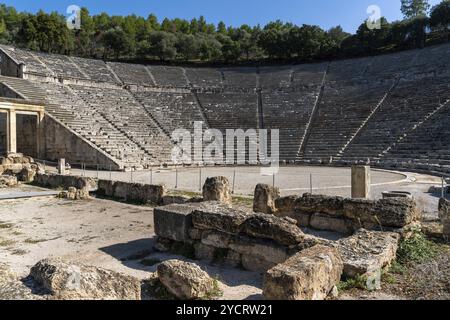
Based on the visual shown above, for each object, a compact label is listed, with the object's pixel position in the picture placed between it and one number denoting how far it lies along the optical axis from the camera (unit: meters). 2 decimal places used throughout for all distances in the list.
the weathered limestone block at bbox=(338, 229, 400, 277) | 4.80
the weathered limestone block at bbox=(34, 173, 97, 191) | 14.78
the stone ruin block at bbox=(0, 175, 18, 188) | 16.39
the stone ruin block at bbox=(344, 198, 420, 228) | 6.49
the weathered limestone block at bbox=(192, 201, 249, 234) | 6.16
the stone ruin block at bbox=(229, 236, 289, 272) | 5.61
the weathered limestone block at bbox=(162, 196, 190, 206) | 10.63
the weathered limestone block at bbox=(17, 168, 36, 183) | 18.22
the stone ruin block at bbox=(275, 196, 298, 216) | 8.47
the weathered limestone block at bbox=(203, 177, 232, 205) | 9.84
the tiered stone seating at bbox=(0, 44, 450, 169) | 27.36
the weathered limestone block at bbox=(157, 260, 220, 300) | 4.50
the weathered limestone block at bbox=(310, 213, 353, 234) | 7.50
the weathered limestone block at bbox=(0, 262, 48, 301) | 3.51
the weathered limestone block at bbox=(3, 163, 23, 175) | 19.30
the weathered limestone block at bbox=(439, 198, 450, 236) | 6.64
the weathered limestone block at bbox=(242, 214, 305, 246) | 5.52
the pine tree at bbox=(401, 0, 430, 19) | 60.94
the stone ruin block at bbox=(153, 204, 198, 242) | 6.86
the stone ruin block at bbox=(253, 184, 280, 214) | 9.40
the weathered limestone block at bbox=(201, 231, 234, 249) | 6.27
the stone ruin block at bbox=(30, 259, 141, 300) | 3.67
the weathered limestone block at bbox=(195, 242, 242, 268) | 6.11
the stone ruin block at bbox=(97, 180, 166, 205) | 12.01
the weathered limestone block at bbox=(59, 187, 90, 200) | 13.23
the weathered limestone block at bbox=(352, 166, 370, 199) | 11.46
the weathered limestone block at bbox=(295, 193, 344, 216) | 7.61
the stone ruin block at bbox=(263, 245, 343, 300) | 3.85
